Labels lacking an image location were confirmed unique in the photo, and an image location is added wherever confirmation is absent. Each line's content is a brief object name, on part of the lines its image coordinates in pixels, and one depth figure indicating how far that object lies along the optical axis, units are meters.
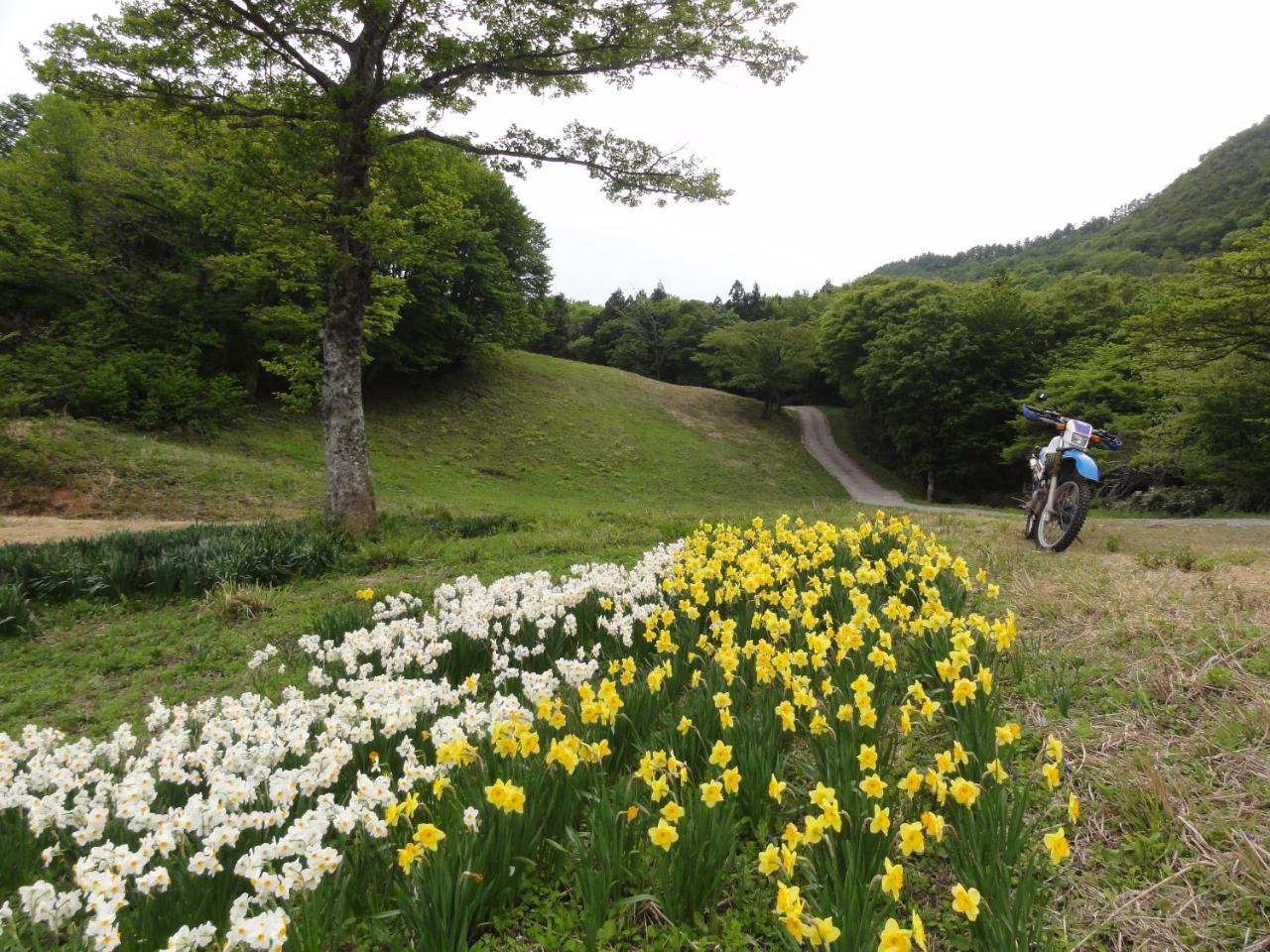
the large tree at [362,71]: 7.04
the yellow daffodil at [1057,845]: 1.50
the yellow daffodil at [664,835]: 1.69
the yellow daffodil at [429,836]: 1.68
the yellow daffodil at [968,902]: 1.39
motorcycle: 5.79
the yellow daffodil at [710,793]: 1.86
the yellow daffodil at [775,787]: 1.87
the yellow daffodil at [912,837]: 1.59
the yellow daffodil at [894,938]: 1.25
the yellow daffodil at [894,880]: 1.45
